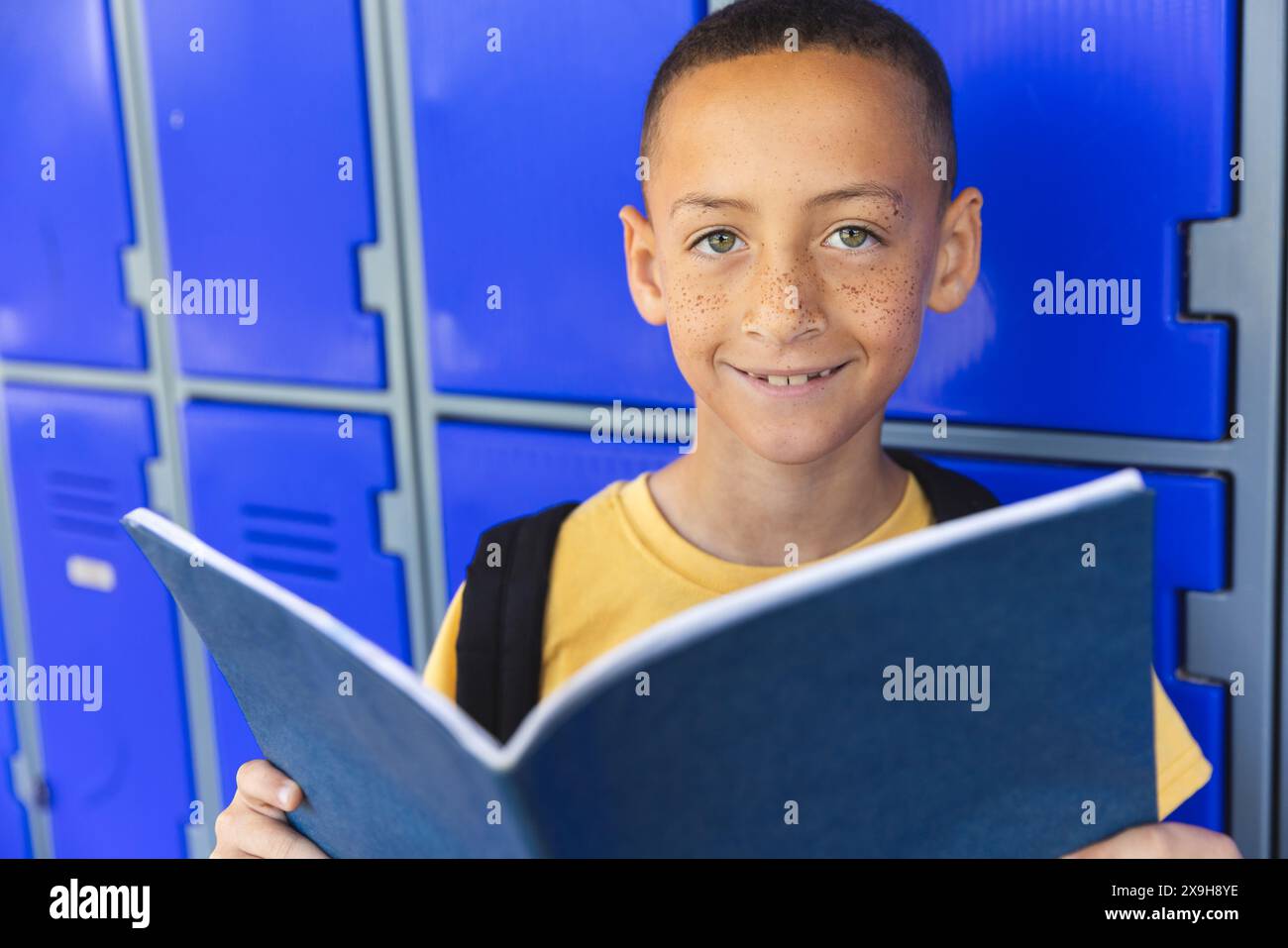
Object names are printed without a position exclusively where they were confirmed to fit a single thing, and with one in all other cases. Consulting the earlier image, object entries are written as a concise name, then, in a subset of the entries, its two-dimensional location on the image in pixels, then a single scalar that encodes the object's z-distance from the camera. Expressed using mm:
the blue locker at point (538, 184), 1342
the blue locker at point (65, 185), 1834
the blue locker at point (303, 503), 1678
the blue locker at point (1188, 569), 1117
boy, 904
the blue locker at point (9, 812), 2260
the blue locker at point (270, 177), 1581
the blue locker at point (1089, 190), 1053
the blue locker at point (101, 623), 1978
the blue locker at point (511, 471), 1427
